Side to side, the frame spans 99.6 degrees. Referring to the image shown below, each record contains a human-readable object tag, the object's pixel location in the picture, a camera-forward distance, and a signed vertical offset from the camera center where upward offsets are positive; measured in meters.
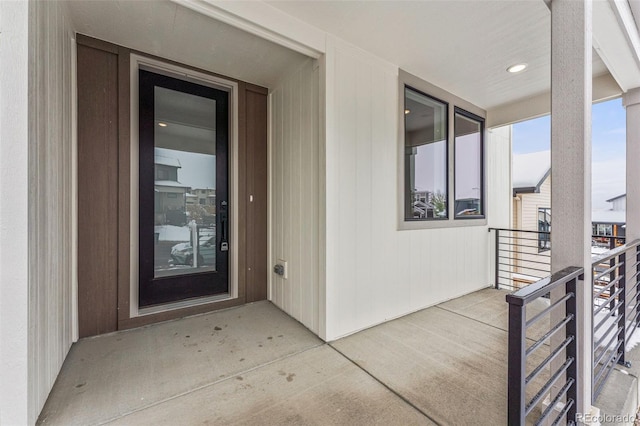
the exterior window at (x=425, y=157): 2.88 +0.63
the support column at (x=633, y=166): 2.65 +0.46
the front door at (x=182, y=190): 2.43 +0.22
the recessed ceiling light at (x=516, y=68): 2.70 +1.48
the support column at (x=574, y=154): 1.28 +0.29
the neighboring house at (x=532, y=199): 6.82 +0.38
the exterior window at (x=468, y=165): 3.44 +0.64
